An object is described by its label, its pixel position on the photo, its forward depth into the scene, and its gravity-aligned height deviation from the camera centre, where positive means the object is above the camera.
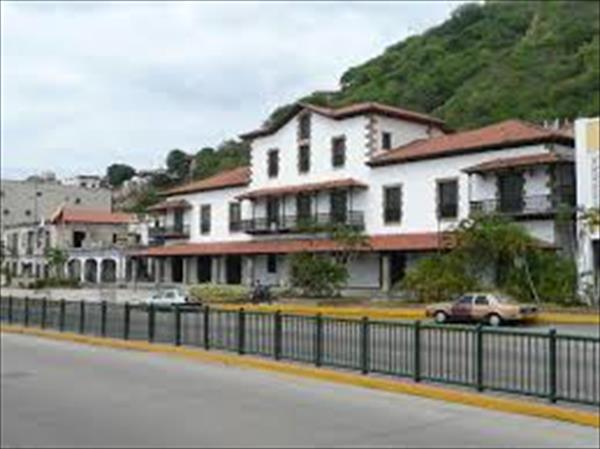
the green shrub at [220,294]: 52.28 -1.32
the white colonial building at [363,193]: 46.75 +4.06
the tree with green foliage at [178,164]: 132.25 +13.38
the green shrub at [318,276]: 49.38 -0.35
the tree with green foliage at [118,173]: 159.25 +14.54
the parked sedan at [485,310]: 36.41 -1.44
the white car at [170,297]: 46.12 -1.33
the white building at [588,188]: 42.66 +3.38
